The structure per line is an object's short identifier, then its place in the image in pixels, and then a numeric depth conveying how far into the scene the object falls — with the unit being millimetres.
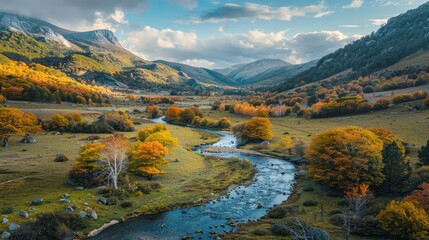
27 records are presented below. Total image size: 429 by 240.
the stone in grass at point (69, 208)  45866
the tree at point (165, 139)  87688
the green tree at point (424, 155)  63938
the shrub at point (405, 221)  36031
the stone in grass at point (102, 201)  51656
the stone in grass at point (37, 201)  47219
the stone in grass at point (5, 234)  36831
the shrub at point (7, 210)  42906
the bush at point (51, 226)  37781
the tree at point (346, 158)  56688
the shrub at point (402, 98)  160625
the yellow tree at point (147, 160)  68062
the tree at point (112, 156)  58156
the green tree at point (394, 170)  54375
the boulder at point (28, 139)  92125
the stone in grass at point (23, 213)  42594
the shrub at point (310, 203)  53906
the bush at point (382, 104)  159000
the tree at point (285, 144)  107438
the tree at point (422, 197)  40188
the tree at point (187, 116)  194000
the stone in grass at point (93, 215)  45906
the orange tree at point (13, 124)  84625
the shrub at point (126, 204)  51812
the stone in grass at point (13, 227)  38475
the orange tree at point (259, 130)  125812
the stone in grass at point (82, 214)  45012
